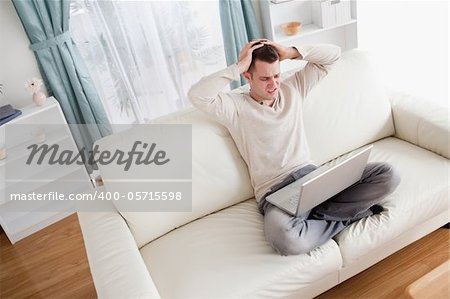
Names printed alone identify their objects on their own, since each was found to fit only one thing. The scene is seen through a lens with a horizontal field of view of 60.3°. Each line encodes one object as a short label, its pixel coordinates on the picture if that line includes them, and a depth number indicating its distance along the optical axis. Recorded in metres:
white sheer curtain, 2.54
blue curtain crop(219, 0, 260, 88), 2.69
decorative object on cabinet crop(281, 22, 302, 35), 2.69
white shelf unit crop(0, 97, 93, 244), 2.44
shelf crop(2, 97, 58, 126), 2.31
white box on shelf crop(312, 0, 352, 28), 2.69
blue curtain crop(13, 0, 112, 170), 2.35
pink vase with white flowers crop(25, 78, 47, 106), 2.34
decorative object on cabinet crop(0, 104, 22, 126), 2.28
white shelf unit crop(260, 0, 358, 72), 2.75
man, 1.53
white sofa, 1.39
